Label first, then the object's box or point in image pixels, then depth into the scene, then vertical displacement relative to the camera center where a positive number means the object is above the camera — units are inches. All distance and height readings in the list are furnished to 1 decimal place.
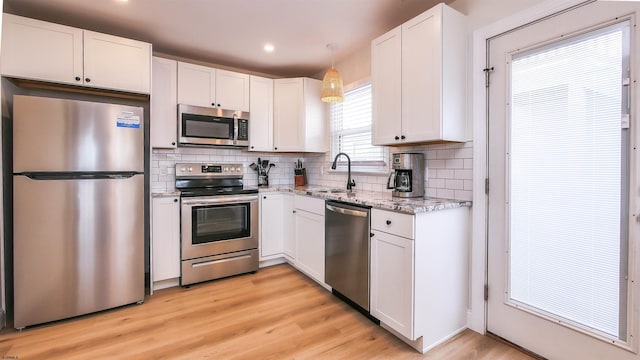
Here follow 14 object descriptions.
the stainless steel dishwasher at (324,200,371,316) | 89.4 -23.8
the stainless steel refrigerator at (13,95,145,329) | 85.2 -8.9
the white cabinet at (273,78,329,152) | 144.8 +30.6
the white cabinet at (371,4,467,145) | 80.7 +28.5
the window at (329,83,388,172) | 124.8 +20.4
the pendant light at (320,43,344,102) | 104.1 +31.8
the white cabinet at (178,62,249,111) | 125.0 +39.5
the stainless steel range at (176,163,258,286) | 116.8 -20.6
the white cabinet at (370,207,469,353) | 74.5 -25.7
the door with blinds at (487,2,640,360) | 61.1 -1.5
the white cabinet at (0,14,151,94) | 87.4 +38.5
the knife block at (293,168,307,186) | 157.3 +0.1
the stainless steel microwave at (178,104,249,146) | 124.3 +22.2
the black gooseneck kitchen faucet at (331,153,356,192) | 120.8 -2.1
